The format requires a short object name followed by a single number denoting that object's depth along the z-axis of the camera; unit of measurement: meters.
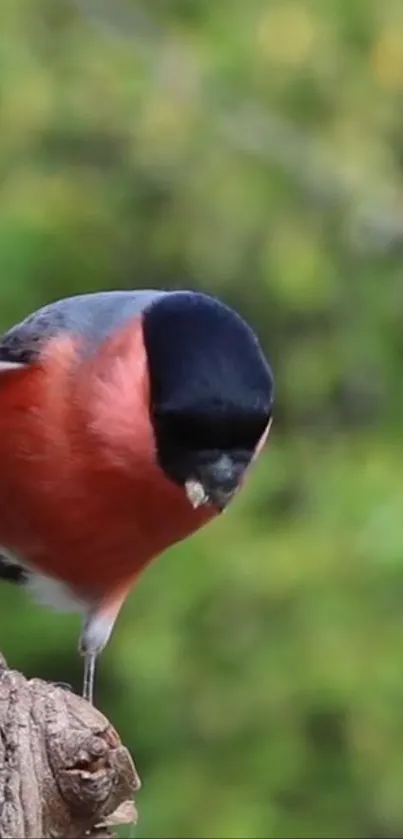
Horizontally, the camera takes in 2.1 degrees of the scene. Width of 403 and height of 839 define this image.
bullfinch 1.81
